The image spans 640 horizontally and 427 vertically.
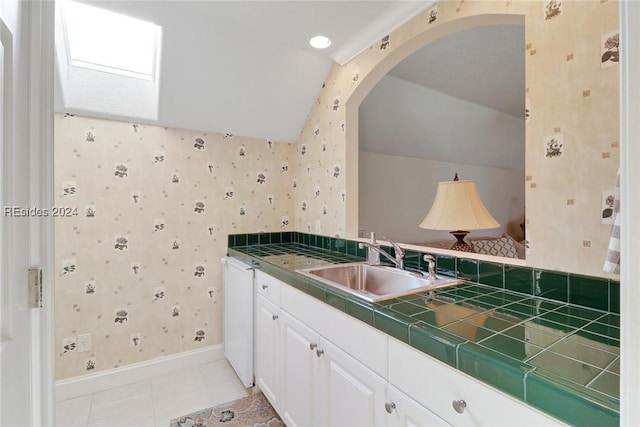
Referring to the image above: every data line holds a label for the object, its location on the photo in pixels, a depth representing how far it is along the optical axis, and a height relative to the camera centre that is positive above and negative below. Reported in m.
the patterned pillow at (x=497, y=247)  3.04 -0.36
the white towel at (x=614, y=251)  0.72 -0.09
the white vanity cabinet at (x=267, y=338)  1.69 -0.74
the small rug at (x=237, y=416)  1.76 -1.23
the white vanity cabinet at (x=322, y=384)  1.04 -0.69
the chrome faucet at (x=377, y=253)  1.61 -0.23
